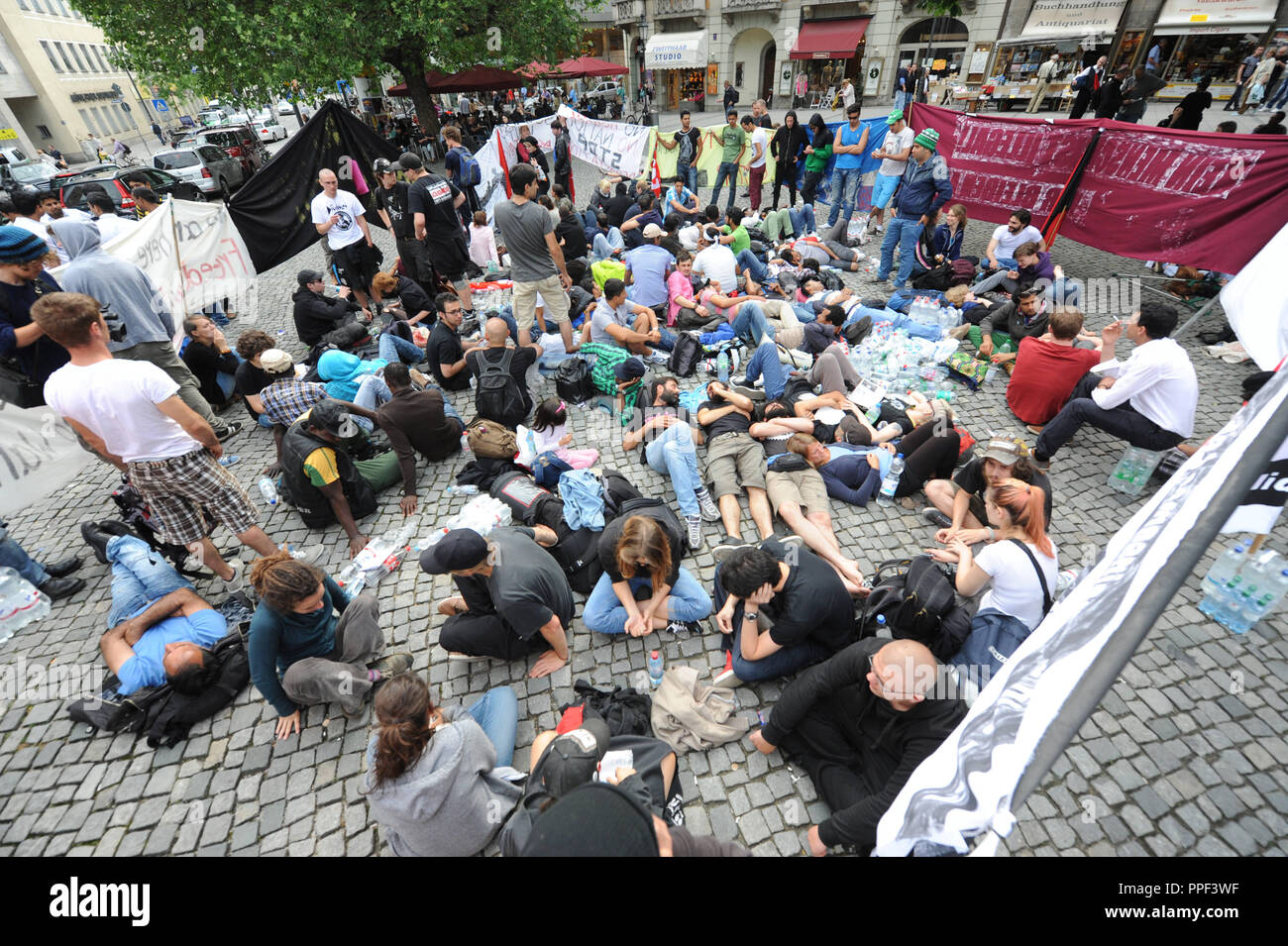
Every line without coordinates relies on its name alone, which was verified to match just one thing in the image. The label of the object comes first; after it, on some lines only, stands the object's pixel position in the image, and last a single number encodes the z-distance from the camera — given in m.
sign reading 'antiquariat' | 19.83
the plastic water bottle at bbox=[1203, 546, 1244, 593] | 3.96
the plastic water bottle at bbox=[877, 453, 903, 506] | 5.11
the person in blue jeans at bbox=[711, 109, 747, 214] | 11.80
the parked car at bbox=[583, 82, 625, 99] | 29.47
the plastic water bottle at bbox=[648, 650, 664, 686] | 3.73
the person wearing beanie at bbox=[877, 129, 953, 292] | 8.51
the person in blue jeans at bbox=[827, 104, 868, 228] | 10.66
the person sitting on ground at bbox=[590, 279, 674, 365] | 7.11
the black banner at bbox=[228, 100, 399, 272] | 8.11
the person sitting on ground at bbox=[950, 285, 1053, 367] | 6.86
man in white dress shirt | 4.64
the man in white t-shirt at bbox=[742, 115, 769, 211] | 11.47
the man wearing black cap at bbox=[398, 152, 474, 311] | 8.34
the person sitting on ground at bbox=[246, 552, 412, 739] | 3.20
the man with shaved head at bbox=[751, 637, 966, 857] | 2.55
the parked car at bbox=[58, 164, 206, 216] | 12.01
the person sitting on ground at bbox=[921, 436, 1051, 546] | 3.85
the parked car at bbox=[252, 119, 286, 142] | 32.41
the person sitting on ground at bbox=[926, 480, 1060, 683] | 3.15
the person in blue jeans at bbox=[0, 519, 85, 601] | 4.50
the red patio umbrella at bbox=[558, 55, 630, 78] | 24.28
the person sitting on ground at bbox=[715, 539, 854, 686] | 3.15
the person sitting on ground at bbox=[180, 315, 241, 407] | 6.53
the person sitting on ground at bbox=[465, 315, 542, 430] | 5.93
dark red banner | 6.64
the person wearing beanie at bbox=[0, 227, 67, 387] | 4.59
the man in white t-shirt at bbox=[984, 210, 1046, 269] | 7.80
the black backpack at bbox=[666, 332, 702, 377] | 7.02
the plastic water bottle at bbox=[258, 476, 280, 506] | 5.58
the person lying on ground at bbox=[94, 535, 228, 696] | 3.61
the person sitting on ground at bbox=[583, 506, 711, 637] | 3.54
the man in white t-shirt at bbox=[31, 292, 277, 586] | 3.53
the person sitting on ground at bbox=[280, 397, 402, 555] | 4.63
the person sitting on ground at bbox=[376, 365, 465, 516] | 5.34
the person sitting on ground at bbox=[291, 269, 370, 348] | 7.54
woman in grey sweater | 2.38
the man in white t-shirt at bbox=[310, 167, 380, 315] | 8.05
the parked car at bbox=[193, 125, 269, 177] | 20.50
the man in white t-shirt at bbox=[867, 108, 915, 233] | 9.80
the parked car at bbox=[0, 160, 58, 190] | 16.59
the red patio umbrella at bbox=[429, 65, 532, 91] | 18.17
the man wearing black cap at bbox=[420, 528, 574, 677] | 3.34
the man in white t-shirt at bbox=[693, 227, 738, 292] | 8.12
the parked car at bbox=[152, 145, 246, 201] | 17.27
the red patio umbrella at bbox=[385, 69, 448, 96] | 18.36
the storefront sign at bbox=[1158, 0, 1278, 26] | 17.64
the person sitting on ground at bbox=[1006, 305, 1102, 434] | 5.49
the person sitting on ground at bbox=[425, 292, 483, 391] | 6.70
